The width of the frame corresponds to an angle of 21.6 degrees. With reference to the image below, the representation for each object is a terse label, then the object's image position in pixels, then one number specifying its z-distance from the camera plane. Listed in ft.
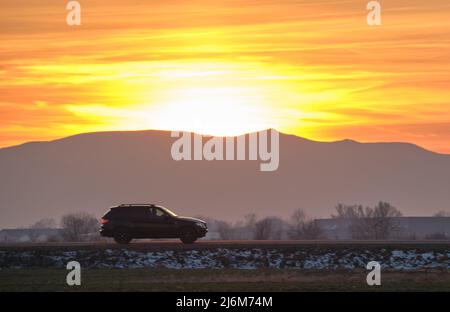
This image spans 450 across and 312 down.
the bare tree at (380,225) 329.11
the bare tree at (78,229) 299.87
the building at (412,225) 552.00
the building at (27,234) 579.89
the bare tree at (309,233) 328.49
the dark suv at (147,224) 191.42
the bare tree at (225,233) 405.10
